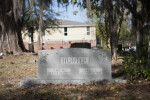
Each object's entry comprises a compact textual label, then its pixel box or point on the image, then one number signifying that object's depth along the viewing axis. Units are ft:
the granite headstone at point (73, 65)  19.58
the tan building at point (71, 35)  106.22
